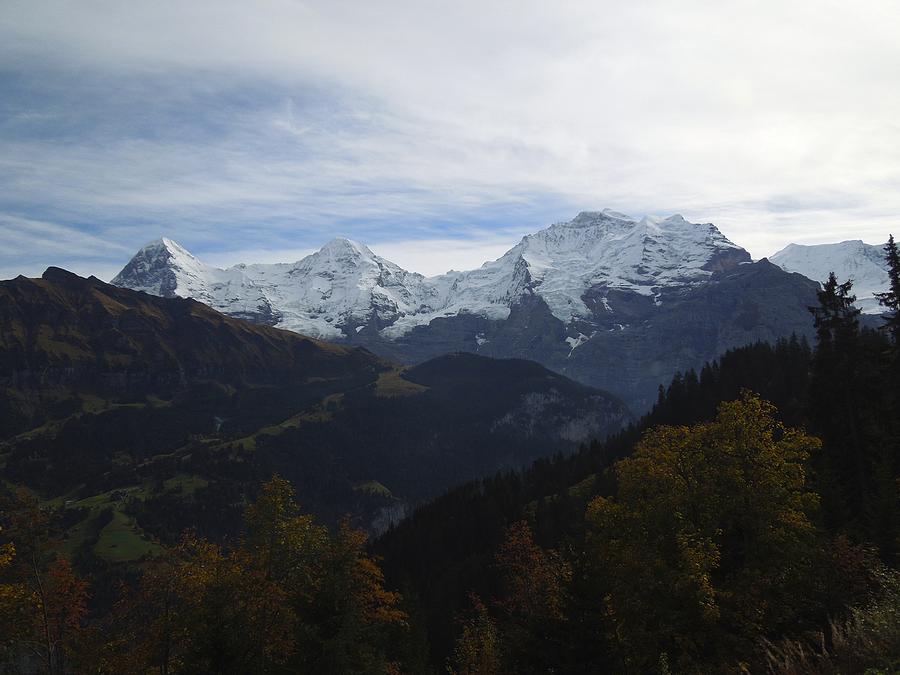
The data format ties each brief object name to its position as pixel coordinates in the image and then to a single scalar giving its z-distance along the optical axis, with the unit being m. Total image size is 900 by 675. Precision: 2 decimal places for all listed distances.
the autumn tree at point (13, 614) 30.94
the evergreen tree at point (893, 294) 59.97
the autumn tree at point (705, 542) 29.23
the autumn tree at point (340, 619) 31.08
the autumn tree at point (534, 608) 33.06
